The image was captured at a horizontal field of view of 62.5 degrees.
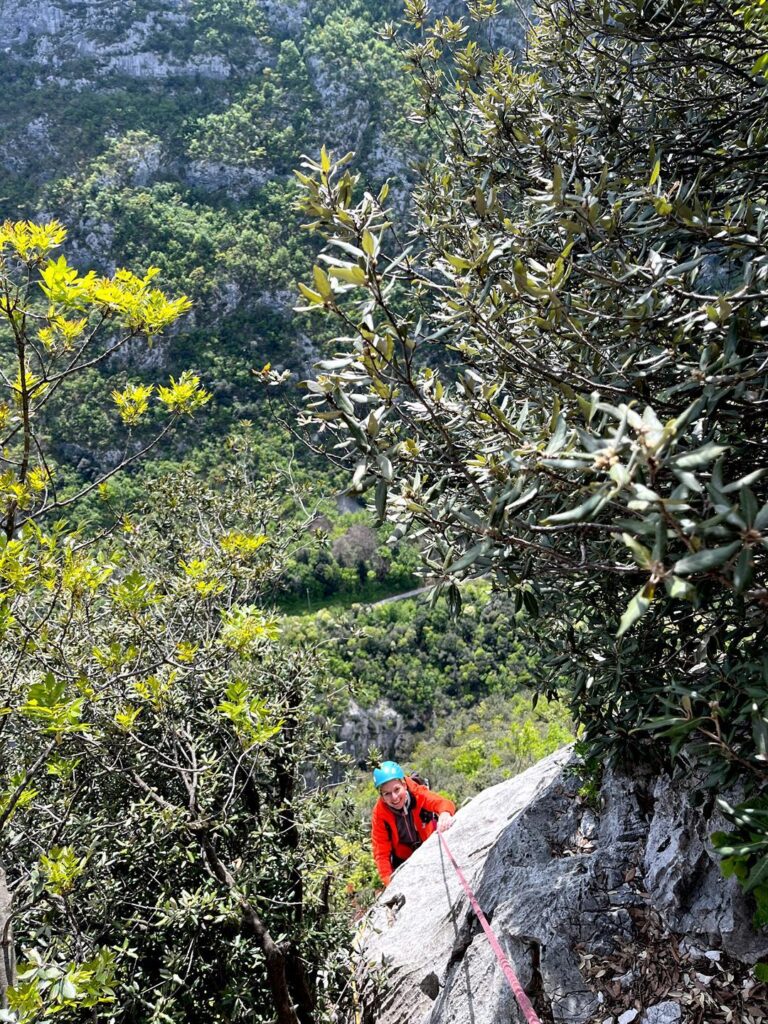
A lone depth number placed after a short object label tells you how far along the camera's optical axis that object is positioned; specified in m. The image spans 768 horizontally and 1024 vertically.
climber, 4.54
